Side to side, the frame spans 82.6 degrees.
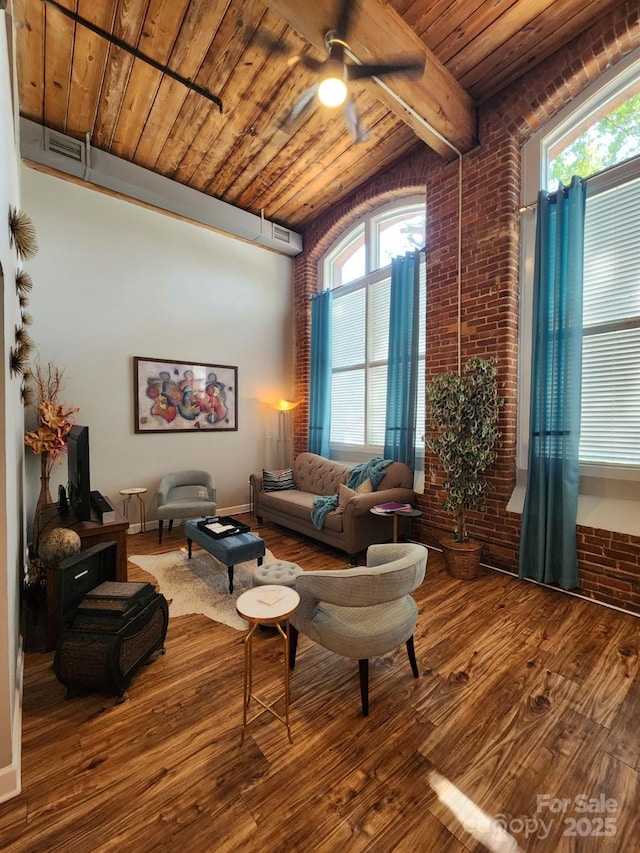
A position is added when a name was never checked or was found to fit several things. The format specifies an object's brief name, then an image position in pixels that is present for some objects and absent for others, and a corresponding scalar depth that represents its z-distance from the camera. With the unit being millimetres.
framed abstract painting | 4602
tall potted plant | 3289
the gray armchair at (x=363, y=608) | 1714
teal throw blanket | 3911
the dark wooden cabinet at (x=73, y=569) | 2188
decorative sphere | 2256
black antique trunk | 1858
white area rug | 2793
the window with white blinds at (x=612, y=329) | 2867
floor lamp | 5984
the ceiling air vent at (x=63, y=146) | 3779
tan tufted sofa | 3643
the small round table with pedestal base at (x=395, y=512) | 3461
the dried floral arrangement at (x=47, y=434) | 3188
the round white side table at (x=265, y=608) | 1581
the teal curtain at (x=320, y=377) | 5461
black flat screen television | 2699
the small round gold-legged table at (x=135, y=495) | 4156
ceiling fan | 2363
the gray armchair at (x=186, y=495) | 4145
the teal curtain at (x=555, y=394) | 3004
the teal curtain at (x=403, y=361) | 4285
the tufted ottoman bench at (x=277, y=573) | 2389
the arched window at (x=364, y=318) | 4770
